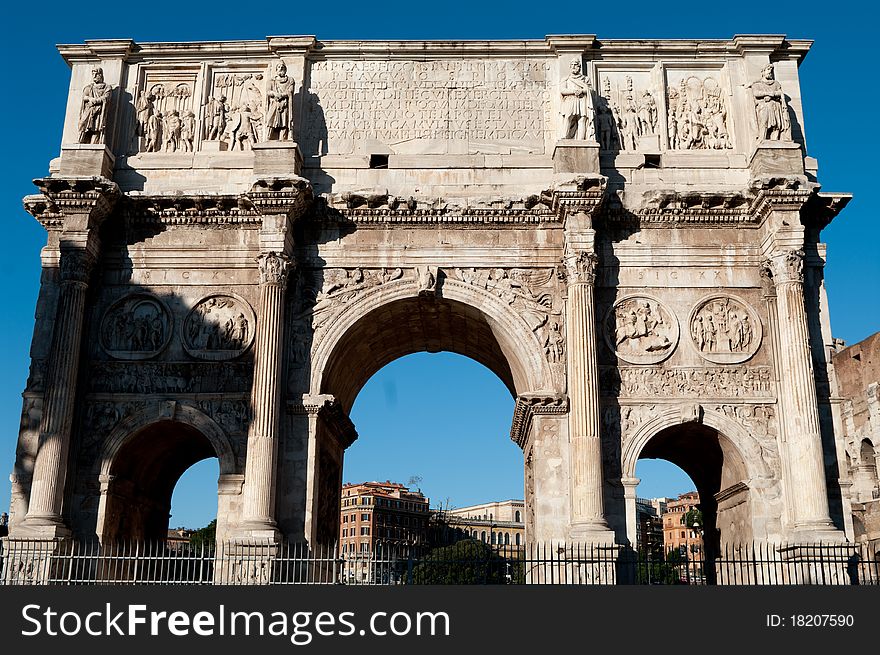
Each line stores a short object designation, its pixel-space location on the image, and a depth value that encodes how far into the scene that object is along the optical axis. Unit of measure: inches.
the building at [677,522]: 3397.4
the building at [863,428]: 1040.5
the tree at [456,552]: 1628.0
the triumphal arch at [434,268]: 658.2
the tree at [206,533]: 2150.0
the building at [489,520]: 2807.3
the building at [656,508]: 3303.2
